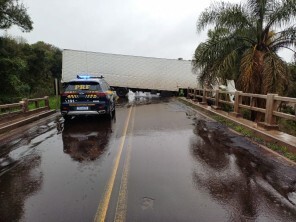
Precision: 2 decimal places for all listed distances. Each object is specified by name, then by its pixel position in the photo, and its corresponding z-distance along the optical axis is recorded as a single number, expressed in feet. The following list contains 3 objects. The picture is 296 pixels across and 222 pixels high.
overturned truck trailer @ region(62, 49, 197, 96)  98.68
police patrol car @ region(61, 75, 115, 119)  40.60
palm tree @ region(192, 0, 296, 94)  45.47
